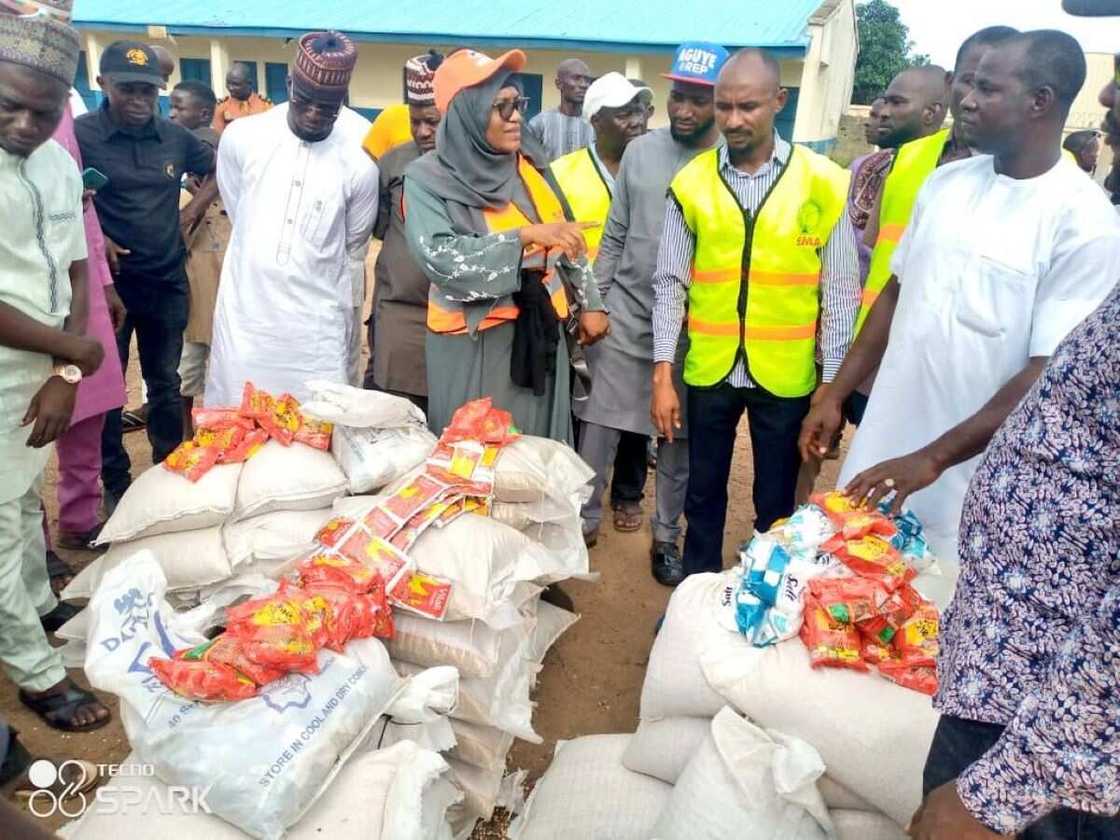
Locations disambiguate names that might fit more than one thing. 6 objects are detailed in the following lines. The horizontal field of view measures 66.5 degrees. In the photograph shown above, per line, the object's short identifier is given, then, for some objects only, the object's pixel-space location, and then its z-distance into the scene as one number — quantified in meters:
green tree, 28.19
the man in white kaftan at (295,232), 3.18
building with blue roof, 14.41
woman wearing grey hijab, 2.66
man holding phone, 3.65
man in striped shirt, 2.69
